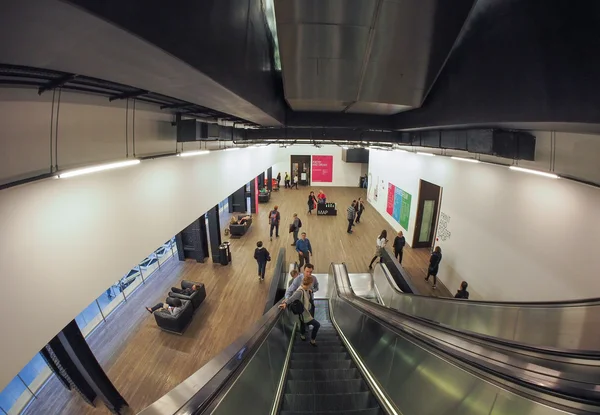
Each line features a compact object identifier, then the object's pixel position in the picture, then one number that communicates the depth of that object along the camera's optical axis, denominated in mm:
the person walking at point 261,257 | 7676
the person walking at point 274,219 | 10422
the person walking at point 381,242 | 8016
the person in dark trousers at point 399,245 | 8117
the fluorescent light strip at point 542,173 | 3965
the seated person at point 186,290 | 6816
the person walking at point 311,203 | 14070
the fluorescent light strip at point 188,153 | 4980
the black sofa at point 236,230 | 11305
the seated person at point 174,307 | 6151
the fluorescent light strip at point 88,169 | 2653
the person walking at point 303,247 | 7672
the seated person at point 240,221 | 11548
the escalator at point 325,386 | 2586
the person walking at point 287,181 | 20859
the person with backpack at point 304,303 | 4156
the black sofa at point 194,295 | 6610
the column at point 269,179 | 18203
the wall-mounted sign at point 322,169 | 20750
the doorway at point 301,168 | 21125
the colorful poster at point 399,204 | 10297
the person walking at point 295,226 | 9273
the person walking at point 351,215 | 11102
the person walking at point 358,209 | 12430
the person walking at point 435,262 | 7273
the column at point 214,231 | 9284
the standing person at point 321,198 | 13967
